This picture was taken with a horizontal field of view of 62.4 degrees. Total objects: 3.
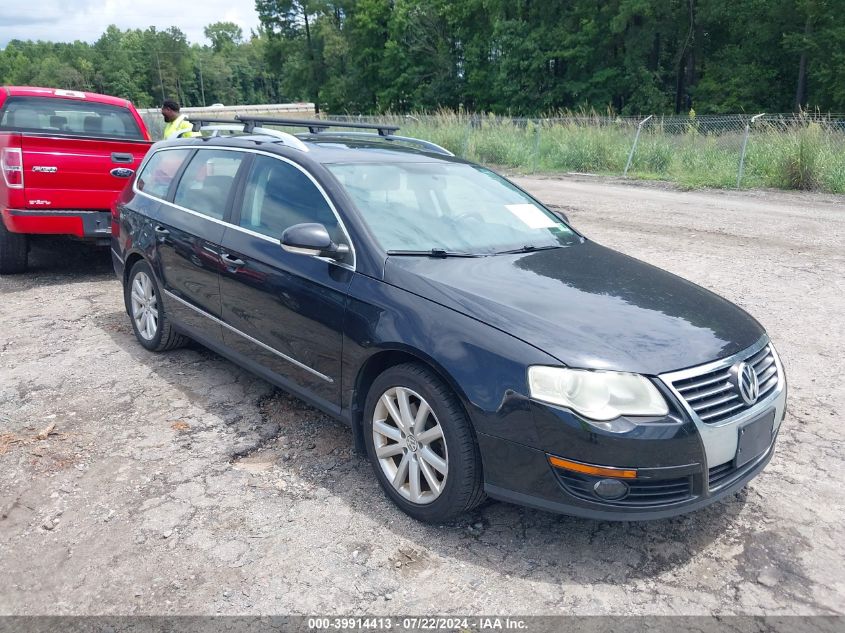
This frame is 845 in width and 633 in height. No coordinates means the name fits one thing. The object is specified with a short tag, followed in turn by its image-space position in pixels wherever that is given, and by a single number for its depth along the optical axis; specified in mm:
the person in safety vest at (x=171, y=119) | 8484
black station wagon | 2660
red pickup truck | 6832
